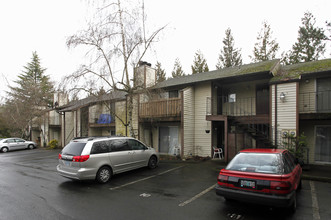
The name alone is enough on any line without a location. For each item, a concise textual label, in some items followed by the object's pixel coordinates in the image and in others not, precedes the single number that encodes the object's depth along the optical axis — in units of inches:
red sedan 155.6
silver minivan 258.8
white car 763.6
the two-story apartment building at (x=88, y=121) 659.0
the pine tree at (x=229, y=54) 1162.0
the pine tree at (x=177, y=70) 1374.8
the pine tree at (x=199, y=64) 1238.3
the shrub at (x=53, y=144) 816.4
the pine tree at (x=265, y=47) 1014.4
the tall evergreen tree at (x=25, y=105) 909.2
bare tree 400.2
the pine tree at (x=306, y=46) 965.8
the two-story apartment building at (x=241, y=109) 378.3
